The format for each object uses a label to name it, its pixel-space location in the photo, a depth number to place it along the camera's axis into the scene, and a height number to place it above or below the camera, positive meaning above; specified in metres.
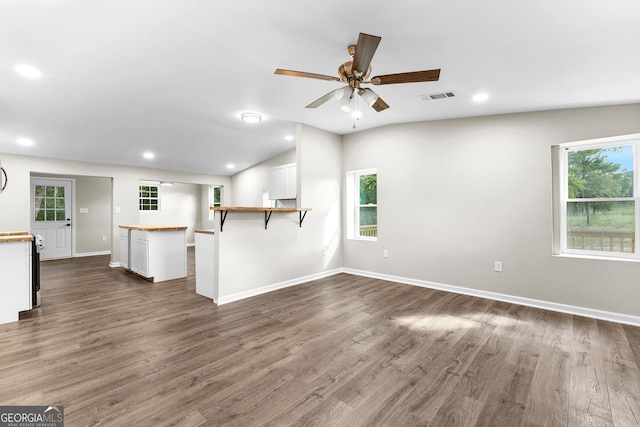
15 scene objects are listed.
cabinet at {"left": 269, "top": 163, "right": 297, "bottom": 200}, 6.00 +0.73
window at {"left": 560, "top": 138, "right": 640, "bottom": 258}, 3.21 +0.18
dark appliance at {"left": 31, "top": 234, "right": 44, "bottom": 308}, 3.53 -0.69
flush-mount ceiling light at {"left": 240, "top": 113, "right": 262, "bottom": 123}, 4.29 +1.49
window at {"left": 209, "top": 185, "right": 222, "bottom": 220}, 9.83 +0.69
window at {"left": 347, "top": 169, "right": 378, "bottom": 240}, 5.22 +0.20
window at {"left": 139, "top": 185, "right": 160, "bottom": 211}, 8.73 +0.57
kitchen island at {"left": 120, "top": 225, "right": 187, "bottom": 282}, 4.87 -0.62
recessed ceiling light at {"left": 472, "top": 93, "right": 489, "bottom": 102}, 3.23 +1.34
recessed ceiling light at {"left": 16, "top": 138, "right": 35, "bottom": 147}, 4.96 +1.33
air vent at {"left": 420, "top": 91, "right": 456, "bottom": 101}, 3.29 +1.39
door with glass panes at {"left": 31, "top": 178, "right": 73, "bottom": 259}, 7.27 +0.09
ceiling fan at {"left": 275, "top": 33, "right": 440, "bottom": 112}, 1.95 +1.10
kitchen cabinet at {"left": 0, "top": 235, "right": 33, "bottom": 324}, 3.10 -0.65
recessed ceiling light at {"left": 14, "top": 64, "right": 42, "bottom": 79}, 2.82 +1.47
